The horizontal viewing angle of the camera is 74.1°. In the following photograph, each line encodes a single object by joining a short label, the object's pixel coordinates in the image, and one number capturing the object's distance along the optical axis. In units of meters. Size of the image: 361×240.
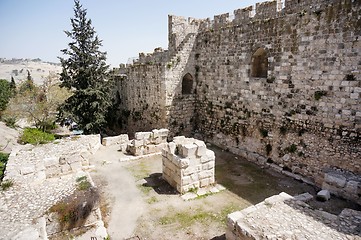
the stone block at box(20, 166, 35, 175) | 7.79
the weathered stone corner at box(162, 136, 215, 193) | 7.66
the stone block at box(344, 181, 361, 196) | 6.67
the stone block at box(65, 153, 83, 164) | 8.74
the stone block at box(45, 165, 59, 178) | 8.32
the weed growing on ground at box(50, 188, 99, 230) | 5.96
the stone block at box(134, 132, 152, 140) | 11.00
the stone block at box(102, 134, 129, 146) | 12.23
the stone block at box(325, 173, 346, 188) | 6.98
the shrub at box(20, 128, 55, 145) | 13.38
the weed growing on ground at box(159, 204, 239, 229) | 6.38
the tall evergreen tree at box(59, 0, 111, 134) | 15.01
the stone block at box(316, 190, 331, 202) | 6.88
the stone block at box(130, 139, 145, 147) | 10.90
